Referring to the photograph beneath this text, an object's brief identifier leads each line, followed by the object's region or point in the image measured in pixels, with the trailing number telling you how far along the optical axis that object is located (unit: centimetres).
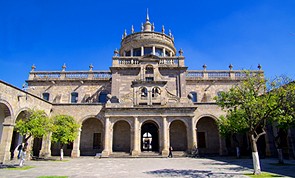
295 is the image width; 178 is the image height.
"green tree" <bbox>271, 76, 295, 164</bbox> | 1356
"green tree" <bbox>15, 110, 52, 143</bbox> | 1778
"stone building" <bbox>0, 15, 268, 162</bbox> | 2567
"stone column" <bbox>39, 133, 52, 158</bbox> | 2562
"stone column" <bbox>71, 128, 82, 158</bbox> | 2627
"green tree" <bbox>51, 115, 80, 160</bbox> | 2297
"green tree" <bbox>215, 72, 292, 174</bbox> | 1323
